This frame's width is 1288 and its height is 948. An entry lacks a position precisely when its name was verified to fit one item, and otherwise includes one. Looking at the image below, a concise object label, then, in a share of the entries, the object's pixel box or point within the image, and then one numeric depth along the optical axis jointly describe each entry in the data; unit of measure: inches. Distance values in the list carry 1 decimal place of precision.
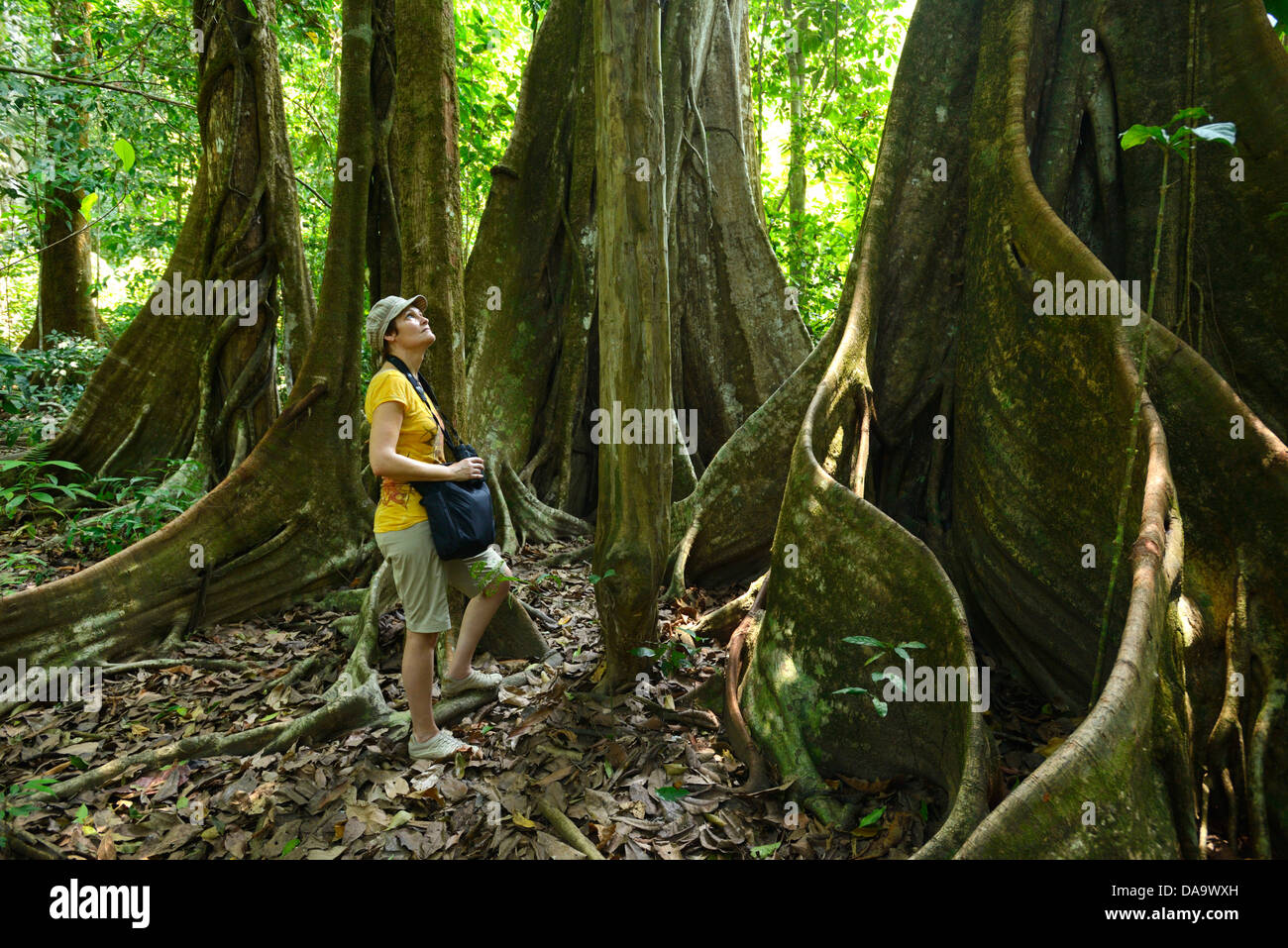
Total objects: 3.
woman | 117.2
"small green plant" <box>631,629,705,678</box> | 142.6
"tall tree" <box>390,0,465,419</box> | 148.5
